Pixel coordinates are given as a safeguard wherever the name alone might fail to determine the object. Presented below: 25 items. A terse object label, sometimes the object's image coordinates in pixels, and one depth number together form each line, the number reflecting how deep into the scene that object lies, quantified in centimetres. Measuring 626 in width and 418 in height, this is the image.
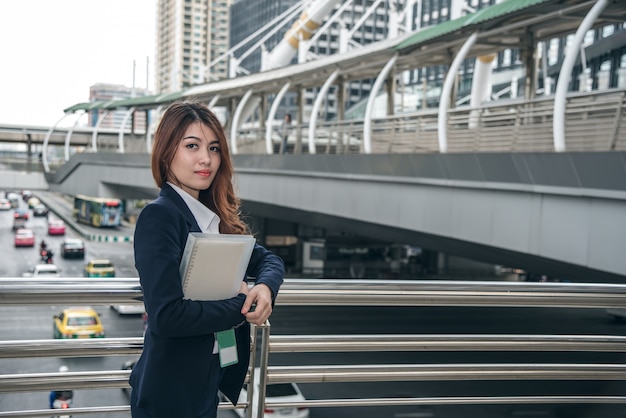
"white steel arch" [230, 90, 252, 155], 2314
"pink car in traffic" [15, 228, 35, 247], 4747
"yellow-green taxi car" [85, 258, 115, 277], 3066
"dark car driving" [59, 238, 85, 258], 4059
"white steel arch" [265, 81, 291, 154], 2027
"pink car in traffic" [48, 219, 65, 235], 5495
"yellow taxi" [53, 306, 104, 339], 1745
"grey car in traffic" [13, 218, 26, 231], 6122
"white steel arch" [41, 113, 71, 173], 4607
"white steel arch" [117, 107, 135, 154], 3569
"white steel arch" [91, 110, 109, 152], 4069
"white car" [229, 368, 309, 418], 779
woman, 198
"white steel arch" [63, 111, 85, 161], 4425
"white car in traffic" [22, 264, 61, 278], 2752
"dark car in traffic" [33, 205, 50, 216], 7812
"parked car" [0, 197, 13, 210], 8762
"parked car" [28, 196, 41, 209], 8825
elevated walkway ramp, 899
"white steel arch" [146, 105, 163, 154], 3102
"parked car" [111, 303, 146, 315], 2326
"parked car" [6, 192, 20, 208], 9129
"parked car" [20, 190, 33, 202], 10266
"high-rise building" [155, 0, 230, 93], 14462
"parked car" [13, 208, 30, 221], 6500
